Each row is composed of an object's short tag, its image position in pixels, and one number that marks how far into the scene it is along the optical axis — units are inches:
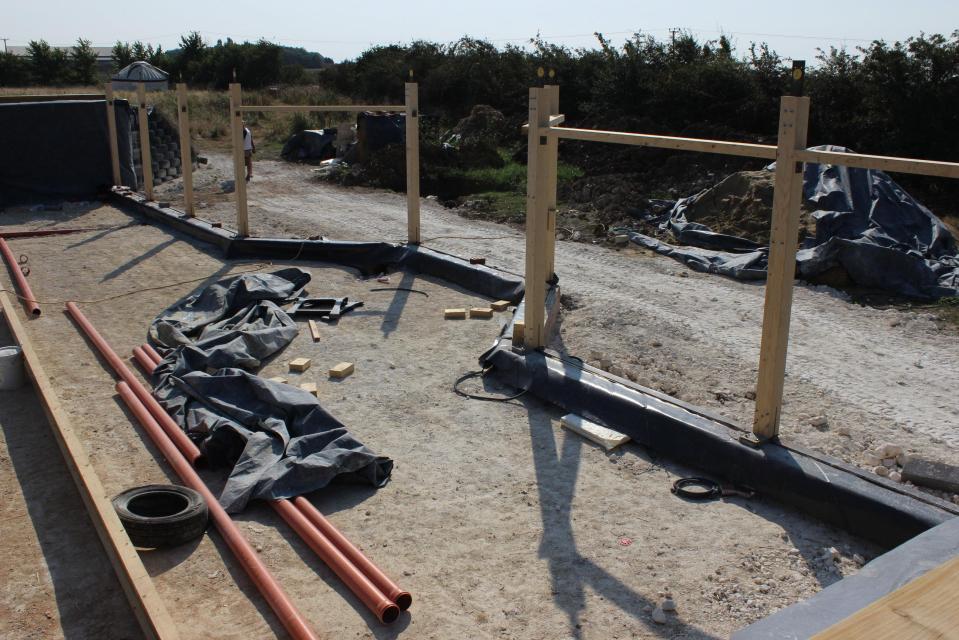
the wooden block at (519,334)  267.0
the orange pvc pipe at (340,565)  147.3
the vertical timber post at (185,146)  481.1
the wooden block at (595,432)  215.6
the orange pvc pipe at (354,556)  150.3
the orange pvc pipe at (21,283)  335.5
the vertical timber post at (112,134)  611.6
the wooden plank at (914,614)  40.8
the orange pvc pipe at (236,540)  143.4
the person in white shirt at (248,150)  684.5
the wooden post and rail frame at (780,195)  168.4
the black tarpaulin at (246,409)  193.2
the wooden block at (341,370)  262.3
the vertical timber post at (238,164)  434.3
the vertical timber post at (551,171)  257.4
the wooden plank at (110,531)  138.2
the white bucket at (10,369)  255.8
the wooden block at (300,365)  270.4
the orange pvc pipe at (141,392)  210.5
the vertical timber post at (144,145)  543.2
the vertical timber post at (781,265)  177.5
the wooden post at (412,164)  380.2
